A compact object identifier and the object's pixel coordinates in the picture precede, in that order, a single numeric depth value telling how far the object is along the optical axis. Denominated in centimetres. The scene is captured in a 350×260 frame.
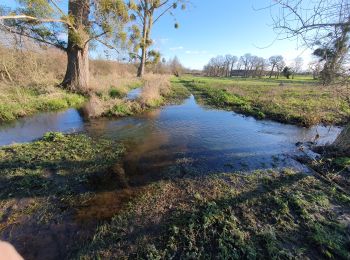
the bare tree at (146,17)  2277
